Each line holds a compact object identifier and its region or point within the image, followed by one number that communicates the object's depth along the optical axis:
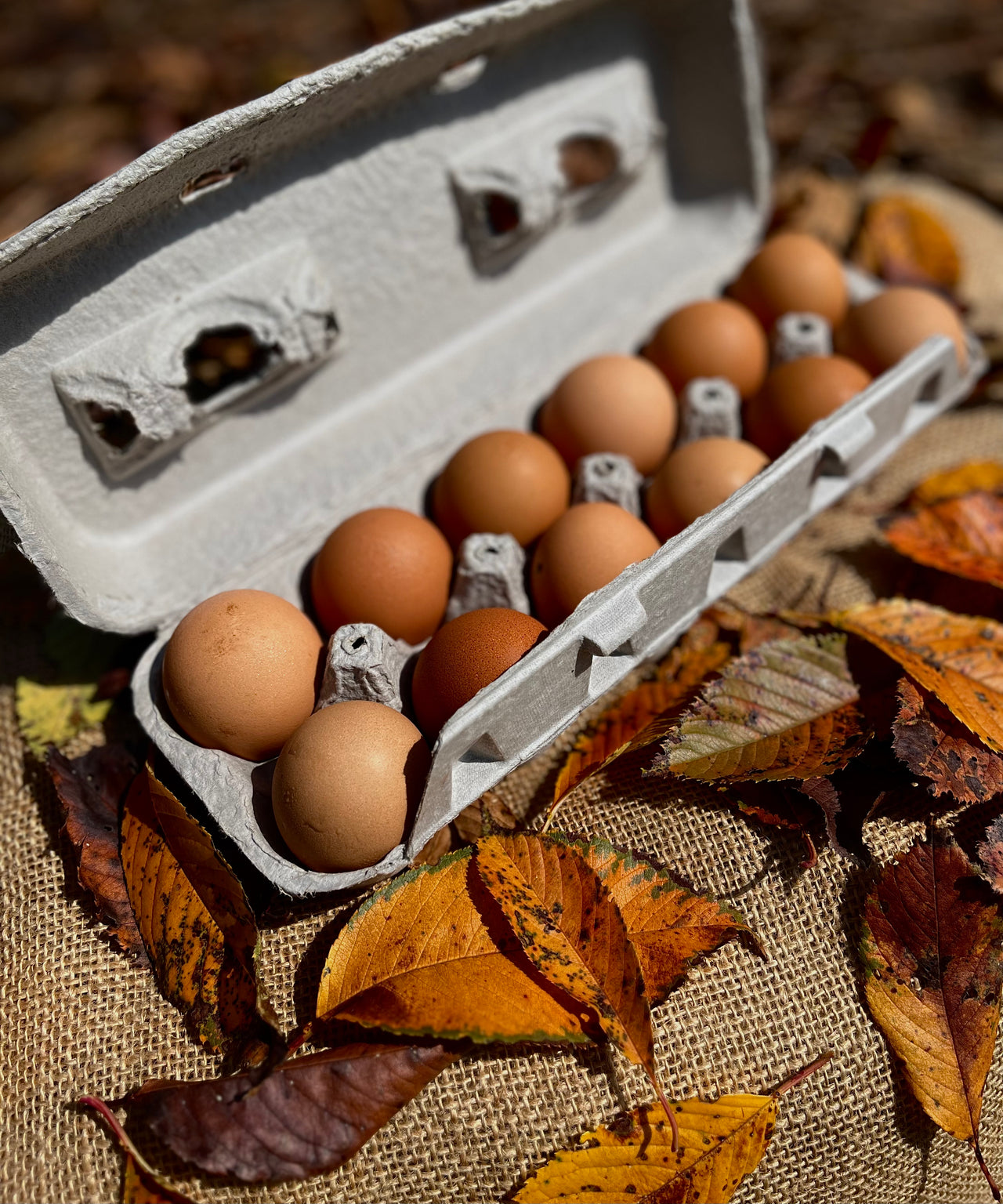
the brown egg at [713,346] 0.63
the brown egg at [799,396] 0.61
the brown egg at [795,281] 0.65
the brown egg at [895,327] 0.63
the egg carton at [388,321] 0.54
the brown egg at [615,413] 0.61
